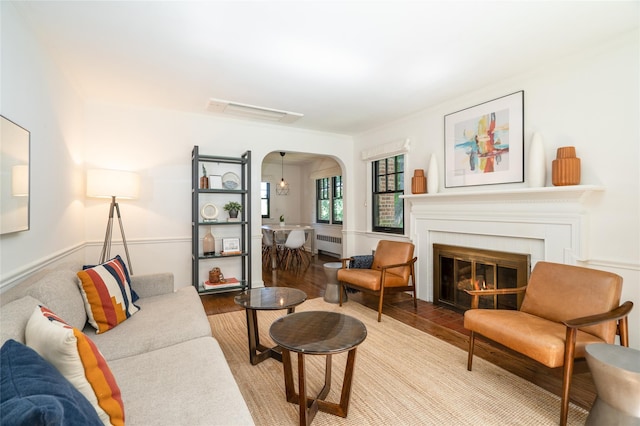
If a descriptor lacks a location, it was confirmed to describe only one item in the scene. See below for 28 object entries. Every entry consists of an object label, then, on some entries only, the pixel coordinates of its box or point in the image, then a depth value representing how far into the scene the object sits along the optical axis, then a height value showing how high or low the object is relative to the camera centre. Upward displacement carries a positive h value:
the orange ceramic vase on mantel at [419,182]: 3.99 +0.39
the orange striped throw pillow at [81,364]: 1.01 -0.51
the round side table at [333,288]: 3.92 -0.97
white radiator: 7.45 -0.83
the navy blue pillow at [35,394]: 0.61 -0.43
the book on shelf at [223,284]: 4.15 -0.99
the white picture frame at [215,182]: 4.23 +0.41
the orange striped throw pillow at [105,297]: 1.93 -0.56
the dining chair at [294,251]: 6.25 -0.89
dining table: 6.28 -0.42
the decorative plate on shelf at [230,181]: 4.39 +0.45
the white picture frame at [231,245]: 4.33 -0.48
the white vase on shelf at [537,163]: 2.80 +0.45
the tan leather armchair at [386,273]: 3.40 -0.72
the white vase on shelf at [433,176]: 3.86 +0.46
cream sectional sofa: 1.19 -0.77
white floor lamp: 3.20 +0.27
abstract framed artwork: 3.10 +0.76
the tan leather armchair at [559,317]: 1.76 -0.71
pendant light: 8.76 +0.63
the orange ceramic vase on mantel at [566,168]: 2.57 +0.38
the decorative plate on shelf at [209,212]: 4.25 -0.01
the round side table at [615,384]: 1.44 -0.82
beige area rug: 1.78 -1.17
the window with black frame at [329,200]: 7.59 +0.31
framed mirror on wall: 1.61 +0.19
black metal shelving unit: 4.04 -0.15
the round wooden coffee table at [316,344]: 1.63 -0.71
